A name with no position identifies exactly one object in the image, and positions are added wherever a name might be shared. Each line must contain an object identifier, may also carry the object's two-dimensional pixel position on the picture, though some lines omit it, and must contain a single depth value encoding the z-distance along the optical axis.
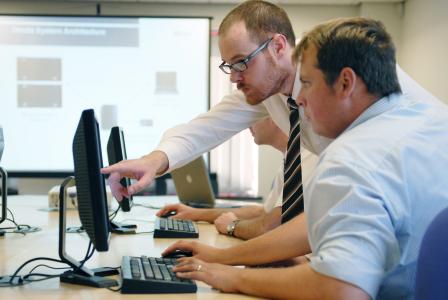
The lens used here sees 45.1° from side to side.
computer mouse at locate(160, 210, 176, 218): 2.36
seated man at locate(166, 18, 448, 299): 0.89
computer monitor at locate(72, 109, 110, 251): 1.14
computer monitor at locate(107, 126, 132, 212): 1.93
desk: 1.12
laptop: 2.77
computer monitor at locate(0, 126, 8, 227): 1.85
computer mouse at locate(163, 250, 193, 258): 1.46
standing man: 1.67
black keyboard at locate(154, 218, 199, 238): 1.87
